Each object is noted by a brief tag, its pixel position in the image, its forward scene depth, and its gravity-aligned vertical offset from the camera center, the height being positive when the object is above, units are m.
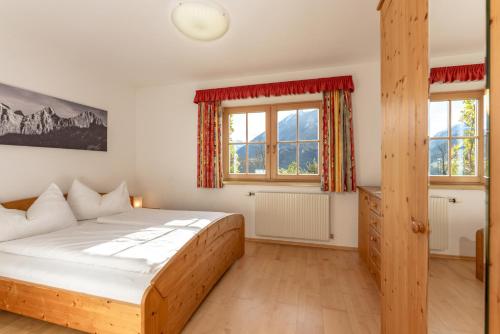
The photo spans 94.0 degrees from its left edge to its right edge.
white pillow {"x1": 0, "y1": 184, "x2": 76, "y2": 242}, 2.01 -0.48
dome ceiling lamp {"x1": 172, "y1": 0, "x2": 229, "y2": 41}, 1.77 +1.17
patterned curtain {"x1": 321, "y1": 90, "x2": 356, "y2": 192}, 3.15 +0.33
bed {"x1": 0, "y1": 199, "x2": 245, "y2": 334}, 1.42 -0.82
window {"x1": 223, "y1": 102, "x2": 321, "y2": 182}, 3.50 +0.37
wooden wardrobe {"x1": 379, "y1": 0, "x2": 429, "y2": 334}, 0.95 +0.01
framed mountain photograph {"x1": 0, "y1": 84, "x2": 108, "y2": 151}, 2.42 +0.54
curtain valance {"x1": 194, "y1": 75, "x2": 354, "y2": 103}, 3.13 +1.11
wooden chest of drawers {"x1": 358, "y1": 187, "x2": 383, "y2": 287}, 2.27 -0.69
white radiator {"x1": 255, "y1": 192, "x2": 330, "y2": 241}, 3.24 -0.70
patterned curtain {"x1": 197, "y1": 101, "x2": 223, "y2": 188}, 3.63 +0.37
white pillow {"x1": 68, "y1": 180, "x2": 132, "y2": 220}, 2.77 -0.44
